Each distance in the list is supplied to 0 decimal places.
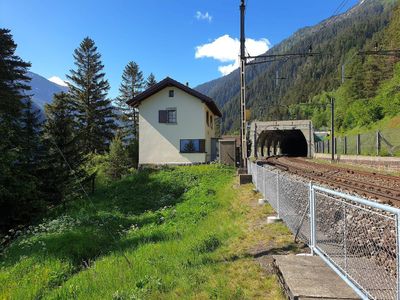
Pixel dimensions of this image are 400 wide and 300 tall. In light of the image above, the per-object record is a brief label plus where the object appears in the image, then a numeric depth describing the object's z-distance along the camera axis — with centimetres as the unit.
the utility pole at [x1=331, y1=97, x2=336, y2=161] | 3238
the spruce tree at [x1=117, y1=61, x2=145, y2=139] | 6544
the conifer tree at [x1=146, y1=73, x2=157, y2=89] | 7697
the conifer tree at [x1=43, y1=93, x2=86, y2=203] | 2298
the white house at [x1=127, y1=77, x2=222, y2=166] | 3453
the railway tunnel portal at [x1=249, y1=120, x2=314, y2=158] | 4572
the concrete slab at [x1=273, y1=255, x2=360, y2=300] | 435
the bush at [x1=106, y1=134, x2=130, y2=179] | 4213
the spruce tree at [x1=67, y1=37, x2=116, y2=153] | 5344
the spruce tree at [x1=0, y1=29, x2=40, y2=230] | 1672
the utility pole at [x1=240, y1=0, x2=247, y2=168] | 2184
